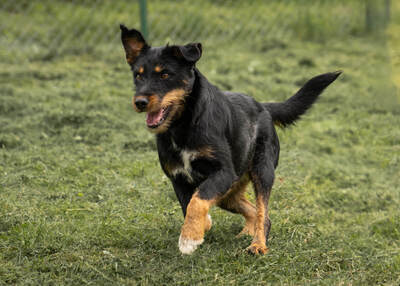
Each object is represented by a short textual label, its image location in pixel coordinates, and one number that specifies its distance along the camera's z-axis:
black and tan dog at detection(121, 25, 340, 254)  4.02
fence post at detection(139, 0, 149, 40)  10.45
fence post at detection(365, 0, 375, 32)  12.97
